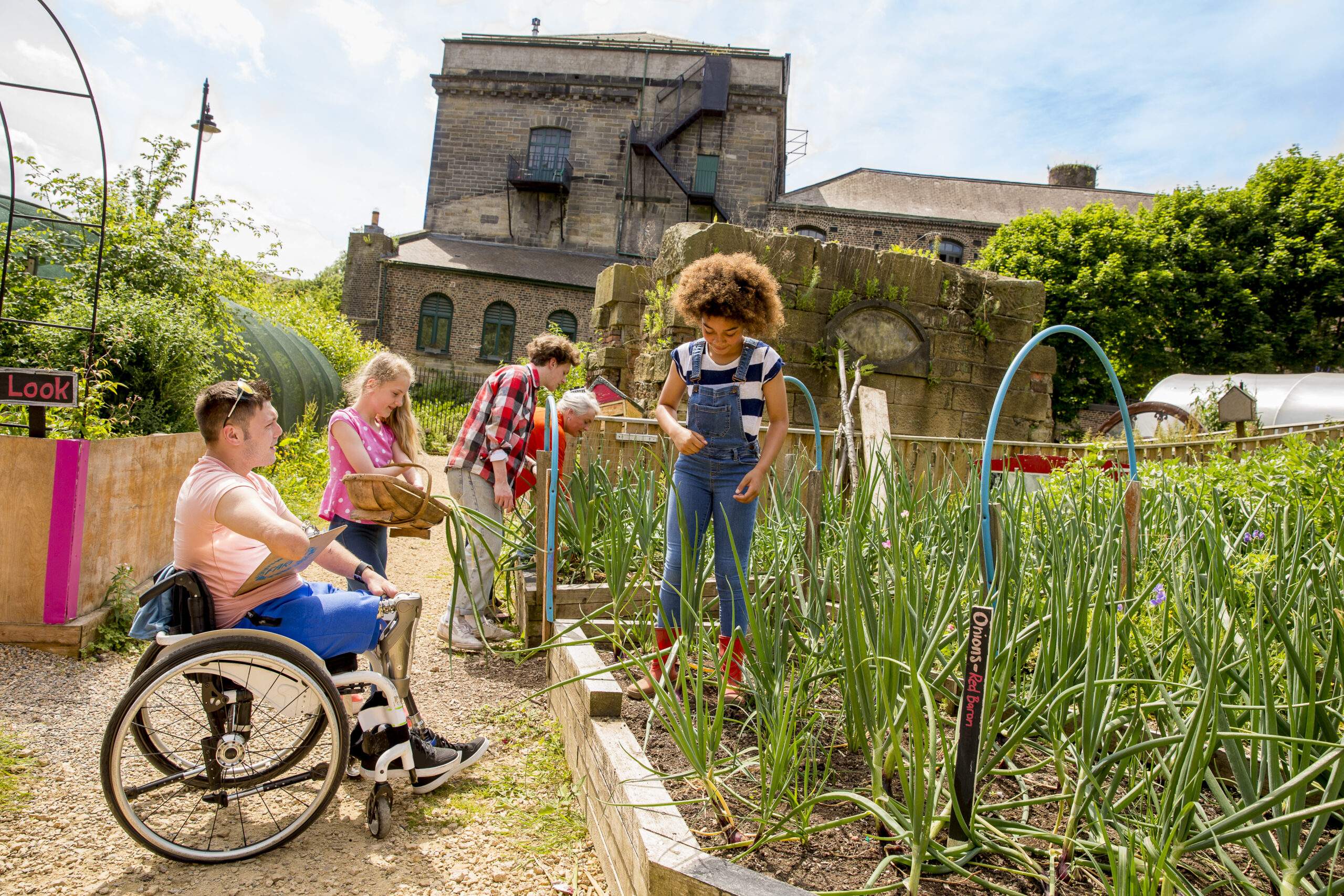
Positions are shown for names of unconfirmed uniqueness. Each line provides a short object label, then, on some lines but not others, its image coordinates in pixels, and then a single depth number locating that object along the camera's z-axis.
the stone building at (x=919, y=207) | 28.20
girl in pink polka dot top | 3.14
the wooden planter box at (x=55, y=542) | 3.36
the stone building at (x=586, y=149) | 27.67
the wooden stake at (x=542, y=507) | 3.29
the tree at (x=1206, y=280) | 20.48
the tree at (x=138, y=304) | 4.59
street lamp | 12.81
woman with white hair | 3.85
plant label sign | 1.47
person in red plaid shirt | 3.81
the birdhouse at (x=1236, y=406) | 7.71
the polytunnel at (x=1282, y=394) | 11.80
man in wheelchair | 2.08
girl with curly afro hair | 2.66
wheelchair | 2.01
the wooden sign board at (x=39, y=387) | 3.24
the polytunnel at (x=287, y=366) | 8.42
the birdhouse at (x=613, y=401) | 7.07
